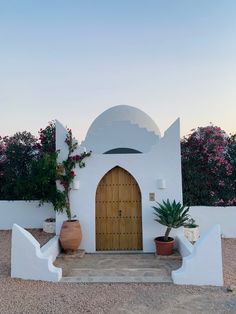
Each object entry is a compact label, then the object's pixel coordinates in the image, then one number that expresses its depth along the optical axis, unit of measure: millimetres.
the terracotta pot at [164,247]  8781
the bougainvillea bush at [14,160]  13070
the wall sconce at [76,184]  9750
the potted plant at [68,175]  9609
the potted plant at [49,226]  11098
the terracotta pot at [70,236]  8969
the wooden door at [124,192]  9727
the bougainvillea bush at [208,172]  12688
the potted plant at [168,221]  8805
